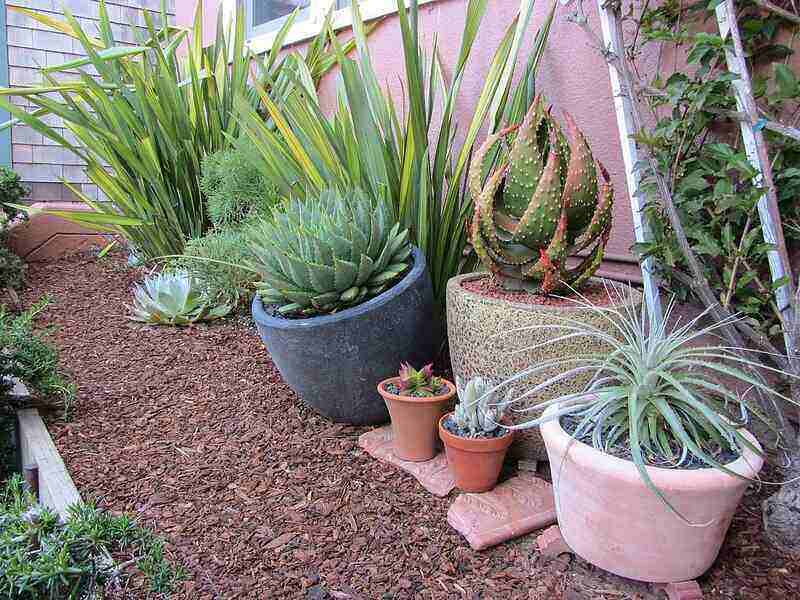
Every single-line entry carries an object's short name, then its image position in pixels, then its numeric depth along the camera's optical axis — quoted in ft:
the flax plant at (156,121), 10.87
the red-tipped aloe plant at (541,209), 5.47
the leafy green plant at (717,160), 5.24
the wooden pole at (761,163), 5.07
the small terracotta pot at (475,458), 5.15
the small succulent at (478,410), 5.23
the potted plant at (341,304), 6.11
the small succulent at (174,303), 9.54
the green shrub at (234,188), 10.16
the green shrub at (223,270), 9.71
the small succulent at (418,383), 5.80
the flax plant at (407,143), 7.18
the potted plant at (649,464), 3.93
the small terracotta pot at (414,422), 5.68
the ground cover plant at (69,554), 2.99
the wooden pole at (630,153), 5.91
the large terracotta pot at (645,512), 3.91
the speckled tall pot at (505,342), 5.26
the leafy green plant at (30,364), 6.76
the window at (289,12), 10.82
